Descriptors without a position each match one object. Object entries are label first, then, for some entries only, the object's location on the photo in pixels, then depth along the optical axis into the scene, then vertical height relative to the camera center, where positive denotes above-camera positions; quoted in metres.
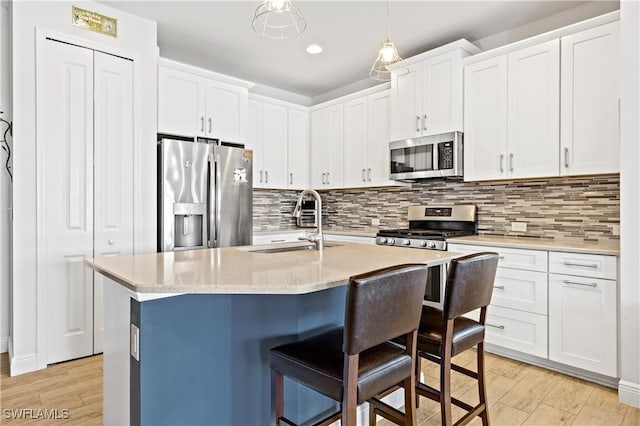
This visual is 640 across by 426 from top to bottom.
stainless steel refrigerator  3.27 +0.15
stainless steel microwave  3.36 +0.53
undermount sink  2.33 -0.23
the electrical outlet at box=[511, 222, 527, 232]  3.29 -0.12
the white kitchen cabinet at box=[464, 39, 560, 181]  2.86 +0.80
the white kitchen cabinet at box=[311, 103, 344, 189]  4.59 +0.82
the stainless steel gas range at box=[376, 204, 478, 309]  3.19 -0.18
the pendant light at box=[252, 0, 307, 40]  3.05 +1.59
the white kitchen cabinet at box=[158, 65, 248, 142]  3.46 +1.04
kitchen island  1.38 -0.49
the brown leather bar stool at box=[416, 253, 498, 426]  1.59 -0.54
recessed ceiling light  3.61 +1.60
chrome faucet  2.24 -0.12
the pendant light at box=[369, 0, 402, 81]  2.24 +0.96
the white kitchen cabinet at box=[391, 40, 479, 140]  3.36 +1.13
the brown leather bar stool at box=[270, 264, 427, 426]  1.21 -0.53
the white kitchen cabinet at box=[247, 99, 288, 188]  4.39 +0.83
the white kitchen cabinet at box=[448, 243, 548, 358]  2.67 -0.66
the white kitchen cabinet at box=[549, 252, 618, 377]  2.37 -0.66
